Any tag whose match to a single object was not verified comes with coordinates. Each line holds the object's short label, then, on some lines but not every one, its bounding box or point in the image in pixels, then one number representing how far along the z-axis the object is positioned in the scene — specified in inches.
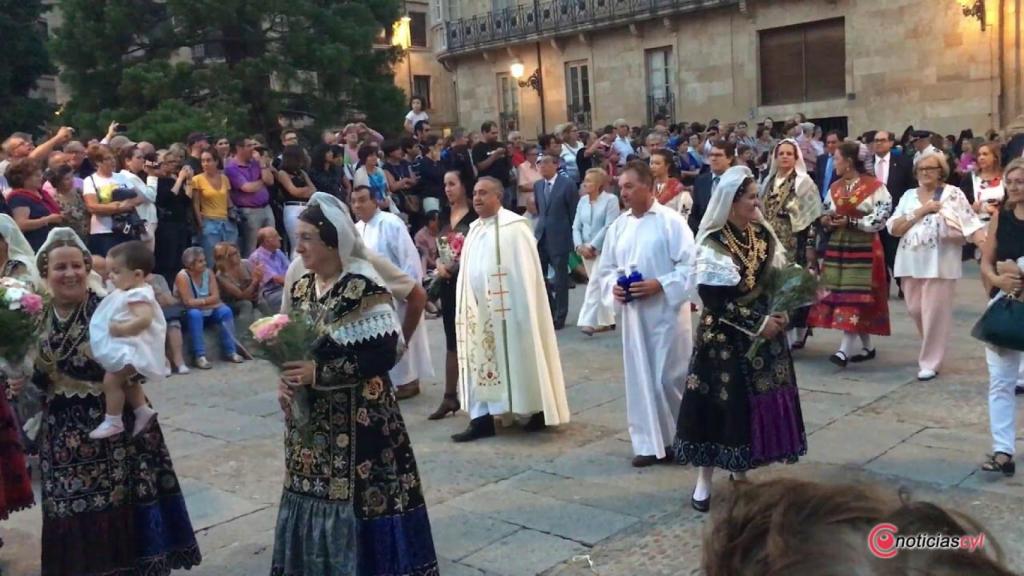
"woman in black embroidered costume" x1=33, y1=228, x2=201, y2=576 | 177.0
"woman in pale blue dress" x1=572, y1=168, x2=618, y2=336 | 411.8
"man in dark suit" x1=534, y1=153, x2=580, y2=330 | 451.8
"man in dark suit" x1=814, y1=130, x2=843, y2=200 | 466.9
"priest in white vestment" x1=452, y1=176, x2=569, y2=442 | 280.8
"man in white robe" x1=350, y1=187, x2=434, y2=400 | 322.7
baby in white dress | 177.0
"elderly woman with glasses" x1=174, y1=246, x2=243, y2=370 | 406.3
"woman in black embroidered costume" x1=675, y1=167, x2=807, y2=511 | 207.3
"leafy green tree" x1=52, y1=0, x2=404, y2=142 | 769.6
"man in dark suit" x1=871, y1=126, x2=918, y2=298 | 452.1
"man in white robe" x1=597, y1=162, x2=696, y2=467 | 247.8
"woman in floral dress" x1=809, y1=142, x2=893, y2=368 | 343.9
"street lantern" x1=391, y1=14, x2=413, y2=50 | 1286.9
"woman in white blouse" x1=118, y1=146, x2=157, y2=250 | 426.0
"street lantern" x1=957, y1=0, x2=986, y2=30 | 877.8
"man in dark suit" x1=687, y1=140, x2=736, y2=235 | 382.6
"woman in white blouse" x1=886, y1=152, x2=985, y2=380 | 322.3
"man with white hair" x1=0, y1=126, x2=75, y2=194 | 401.1
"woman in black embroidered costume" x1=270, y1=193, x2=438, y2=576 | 157.9
